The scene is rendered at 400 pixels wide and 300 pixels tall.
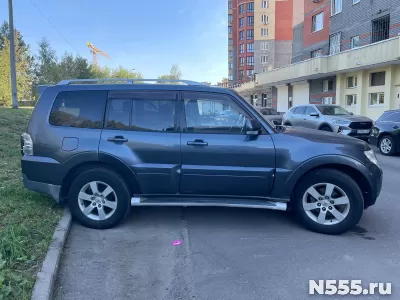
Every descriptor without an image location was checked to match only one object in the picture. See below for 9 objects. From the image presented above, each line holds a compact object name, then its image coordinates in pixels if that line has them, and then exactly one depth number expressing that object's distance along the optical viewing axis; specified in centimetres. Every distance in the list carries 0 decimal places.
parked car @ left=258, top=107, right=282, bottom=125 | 2255
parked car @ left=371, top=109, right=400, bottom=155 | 1069
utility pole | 1856
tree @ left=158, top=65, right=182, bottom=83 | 7044
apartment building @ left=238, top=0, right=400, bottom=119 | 2025
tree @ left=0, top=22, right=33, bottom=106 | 3503
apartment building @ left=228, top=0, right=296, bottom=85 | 7019
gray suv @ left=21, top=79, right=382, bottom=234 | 419
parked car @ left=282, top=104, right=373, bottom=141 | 1339
